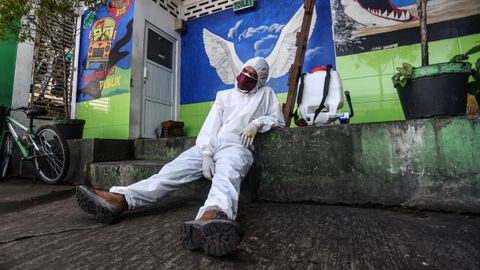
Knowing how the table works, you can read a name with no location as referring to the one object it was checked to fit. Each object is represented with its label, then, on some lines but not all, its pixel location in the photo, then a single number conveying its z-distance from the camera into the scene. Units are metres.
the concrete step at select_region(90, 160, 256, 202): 2.07
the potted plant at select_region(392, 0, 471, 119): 1.75
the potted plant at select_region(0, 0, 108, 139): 3.37
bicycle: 2.97
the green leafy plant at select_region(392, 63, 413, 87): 1.88
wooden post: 2.72
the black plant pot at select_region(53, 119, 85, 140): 3.44
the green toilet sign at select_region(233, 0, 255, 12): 4.38
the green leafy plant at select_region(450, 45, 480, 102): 1.82
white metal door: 4.34
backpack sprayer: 2.58
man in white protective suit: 1.04
